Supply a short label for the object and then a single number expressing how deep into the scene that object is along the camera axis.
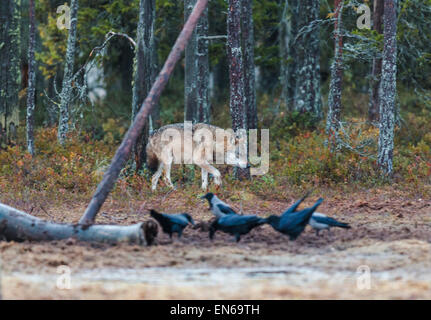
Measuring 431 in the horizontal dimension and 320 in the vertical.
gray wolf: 15.80
